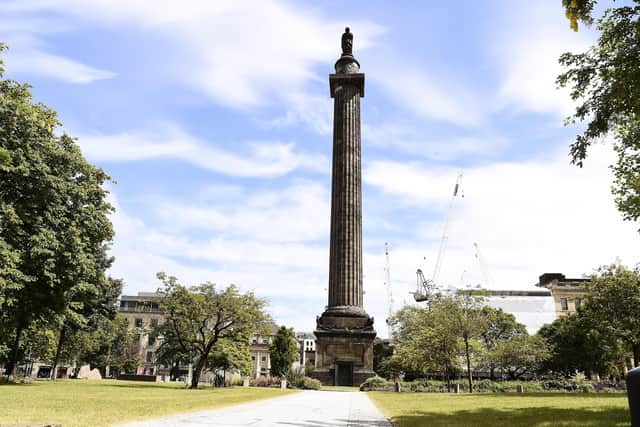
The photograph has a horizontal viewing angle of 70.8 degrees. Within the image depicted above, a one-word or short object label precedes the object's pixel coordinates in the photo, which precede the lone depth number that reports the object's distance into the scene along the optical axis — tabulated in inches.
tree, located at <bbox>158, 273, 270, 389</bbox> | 1531.7
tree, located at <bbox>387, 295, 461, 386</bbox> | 1637.6
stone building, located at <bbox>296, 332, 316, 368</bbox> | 5937.0
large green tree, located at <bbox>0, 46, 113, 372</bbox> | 1019.9
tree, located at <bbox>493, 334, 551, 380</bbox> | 2370.8
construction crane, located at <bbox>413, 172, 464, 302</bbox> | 5723.4
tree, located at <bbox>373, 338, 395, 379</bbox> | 3259.4
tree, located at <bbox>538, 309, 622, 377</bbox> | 2432.3
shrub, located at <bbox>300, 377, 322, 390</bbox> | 1683.1
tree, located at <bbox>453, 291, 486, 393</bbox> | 1620.3
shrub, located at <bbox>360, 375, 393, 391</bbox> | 1595.7
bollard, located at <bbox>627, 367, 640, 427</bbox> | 215.7
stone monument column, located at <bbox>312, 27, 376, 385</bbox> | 1913.1
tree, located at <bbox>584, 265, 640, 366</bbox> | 1515.7
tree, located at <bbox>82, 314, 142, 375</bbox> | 2504.9
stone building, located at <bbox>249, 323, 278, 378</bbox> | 4403.3
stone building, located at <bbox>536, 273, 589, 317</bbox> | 3649.1
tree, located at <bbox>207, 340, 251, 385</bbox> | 1627.7
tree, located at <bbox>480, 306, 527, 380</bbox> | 2906.3
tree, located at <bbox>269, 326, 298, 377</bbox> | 2910.9
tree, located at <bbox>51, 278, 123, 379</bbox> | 1266.0
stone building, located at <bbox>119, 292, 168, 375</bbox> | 4084.6
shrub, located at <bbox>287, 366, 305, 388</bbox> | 1753.2
